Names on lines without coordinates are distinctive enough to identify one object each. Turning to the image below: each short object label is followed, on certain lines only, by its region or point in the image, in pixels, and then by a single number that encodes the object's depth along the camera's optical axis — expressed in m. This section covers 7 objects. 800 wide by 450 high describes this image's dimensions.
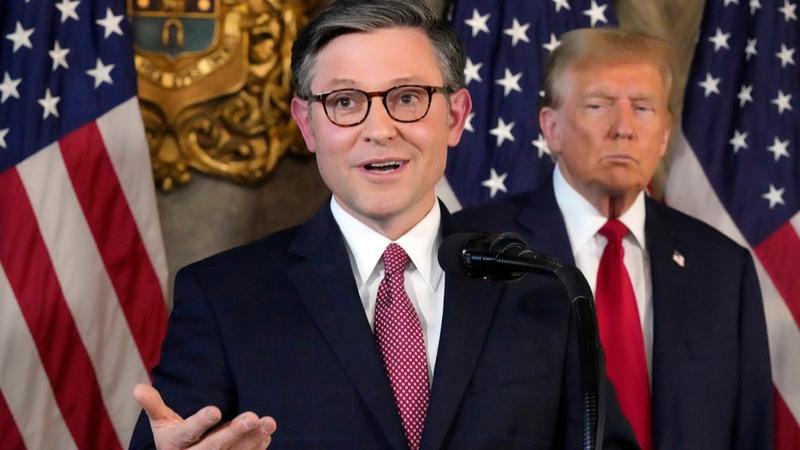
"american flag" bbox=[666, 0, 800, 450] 3.96
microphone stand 1.54
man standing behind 3.07
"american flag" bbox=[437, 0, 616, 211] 3.86
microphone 1.66
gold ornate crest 3.67
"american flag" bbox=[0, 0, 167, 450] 3.40
